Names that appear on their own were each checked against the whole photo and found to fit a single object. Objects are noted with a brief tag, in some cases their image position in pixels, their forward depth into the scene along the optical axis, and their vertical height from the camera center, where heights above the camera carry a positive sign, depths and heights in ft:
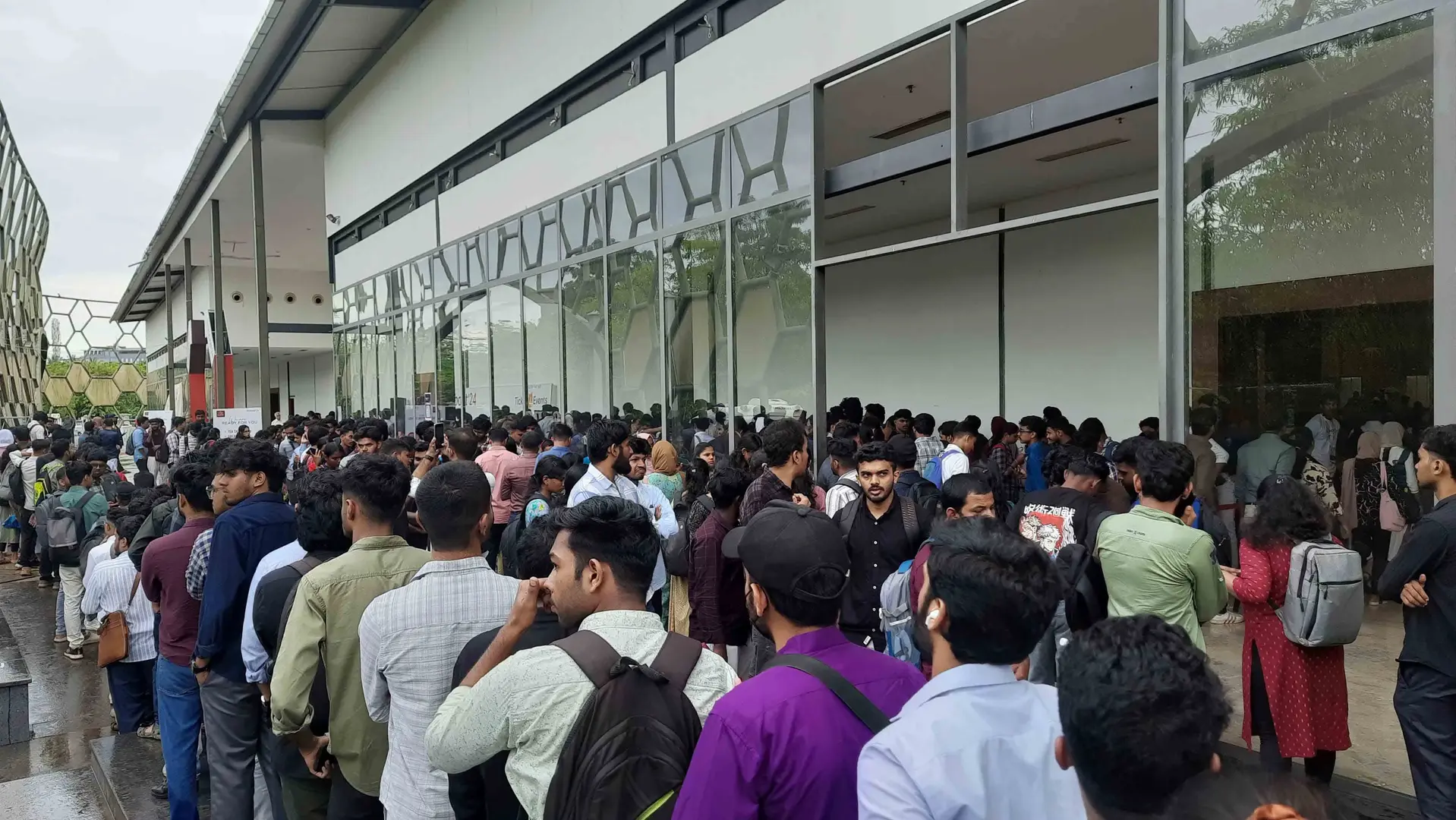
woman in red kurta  13.48 -4.16
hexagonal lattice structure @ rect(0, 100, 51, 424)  105.19 +16.36
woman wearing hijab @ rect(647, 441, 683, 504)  23.18 -1.88
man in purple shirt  5.73 -2.04
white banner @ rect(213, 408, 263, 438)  56.65 -0.85
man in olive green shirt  10.08 -2.67
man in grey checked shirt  9.04 -2.29
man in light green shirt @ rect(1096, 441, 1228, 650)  13.43 -2.42
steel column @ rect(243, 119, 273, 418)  71.77 +14.11
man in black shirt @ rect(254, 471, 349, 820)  11.21 -2.25
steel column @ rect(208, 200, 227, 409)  87.35 +9.21
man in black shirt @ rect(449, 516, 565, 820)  7.94 -3.31
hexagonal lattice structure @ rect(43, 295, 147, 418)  201.16 +5.17
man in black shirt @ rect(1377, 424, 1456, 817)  11.94 -3.15
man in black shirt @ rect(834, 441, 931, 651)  15.89 -2.49
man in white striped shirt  18.93 -4.46
